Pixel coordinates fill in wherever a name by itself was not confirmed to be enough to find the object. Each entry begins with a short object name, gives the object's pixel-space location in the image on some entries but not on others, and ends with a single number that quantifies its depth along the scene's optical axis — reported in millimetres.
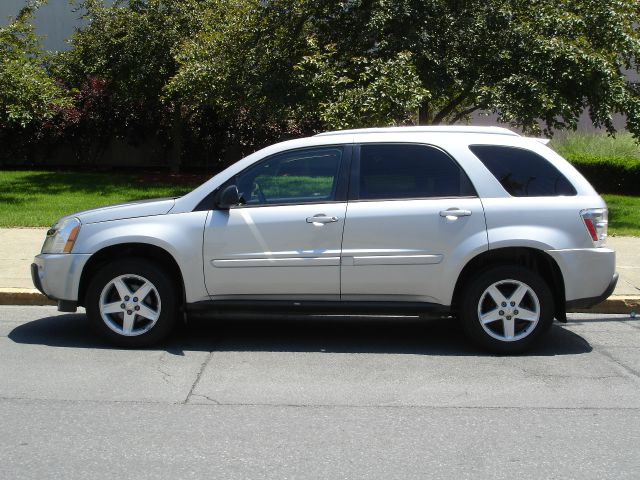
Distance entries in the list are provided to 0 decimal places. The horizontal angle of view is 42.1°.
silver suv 6648
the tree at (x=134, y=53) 18922
